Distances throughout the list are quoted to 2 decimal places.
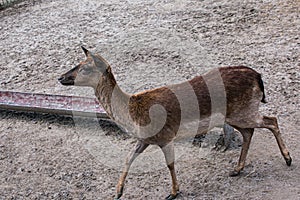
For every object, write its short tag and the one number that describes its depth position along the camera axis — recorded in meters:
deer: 3.38
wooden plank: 4.62
